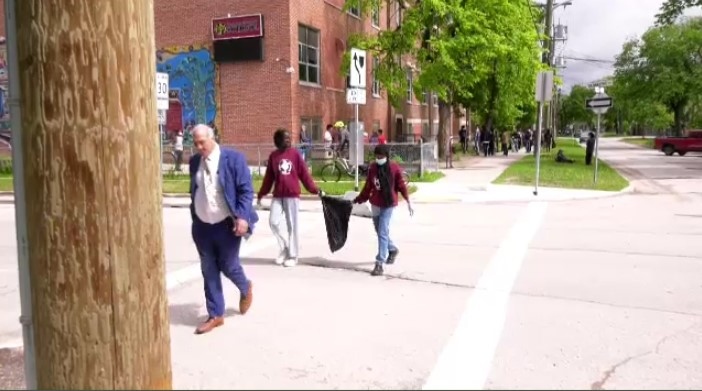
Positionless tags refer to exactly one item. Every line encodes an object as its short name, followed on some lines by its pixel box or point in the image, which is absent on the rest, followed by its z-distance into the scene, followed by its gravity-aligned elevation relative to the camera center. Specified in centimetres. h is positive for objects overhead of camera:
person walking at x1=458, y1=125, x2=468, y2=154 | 3719 -51
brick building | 2414 +257
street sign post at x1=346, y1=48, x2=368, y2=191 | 1370 +111
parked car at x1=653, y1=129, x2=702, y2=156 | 3838 -84
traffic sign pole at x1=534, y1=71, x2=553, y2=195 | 1498 +106
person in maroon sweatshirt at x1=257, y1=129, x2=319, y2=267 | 748 -67
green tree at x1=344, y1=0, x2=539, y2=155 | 2409 +344
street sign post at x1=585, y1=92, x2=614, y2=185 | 1722 +75
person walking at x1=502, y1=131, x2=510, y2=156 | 3584 -72
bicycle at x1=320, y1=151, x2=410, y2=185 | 1828 -114
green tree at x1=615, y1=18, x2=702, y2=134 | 5169 +553
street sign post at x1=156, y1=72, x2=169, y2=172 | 1480 +96
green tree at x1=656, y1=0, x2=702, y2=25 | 2683 +519
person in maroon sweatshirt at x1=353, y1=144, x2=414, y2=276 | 707 -69
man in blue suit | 490 -62
